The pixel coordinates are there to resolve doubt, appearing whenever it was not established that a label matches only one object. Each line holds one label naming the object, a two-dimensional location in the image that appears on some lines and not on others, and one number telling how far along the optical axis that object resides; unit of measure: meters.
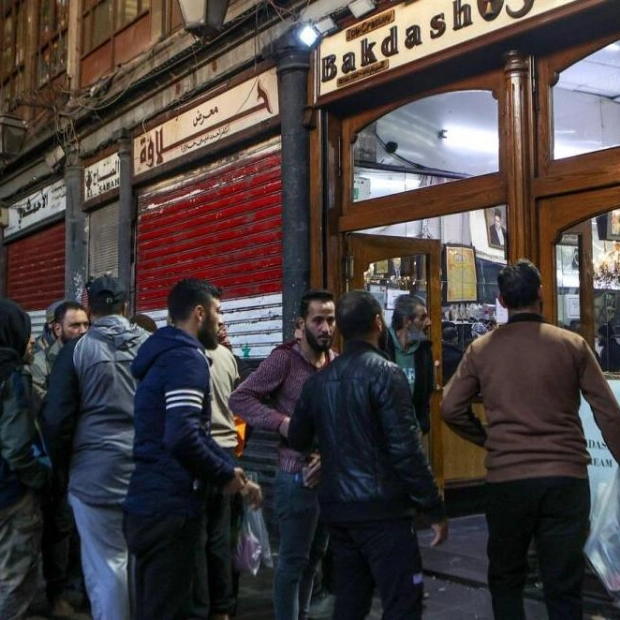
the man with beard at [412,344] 6.23
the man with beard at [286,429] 4.19
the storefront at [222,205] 8.07
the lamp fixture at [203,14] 8.01
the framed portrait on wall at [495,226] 8.95
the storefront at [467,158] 5.40
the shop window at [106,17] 10.77
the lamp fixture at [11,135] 13.77
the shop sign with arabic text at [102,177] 10.76
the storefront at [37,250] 12.73
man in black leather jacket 3.24
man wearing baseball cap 4.16
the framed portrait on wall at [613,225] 5.27
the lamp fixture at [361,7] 6.76
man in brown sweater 3.51
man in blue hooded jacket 3.42
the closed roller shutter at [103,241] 11.02
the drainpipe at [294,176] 7.46
